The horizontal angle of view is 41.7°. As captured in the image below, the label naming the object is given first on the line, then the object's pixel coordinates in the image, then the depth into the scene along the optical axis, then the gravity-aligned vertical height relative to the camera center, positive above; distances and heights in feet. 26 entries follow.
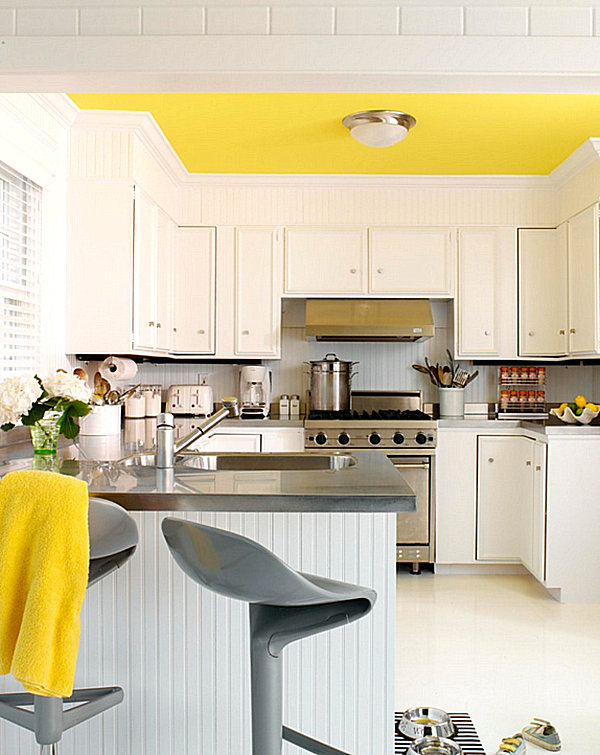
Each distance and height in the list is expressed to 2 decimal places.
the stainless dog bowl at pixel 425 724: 8.91 -3.94
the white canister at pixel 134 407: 15.07 -0.51
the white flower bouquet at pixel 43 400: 7.39 -0.19
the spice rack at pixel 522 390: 17.46 -0.16
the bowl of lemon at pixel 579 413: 14.37 -0.54
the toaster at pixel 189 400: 16.80 -0.41
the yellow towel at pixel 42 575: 5.53 -1.41
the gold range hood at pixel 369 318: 16.38 +1.34
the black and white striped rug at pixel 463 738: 8.61 -4.02
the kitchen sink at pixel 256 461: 8.82 -0.92
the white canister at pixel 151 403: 15.61 -0.44
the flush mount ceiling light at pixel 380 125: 12.56 +4.19
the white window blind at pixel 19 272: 11.21 +1.61
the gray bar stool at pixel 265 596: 5.06 -1.42
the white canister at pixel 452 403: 17.08 -0.45
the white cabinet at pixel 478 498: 15.92 -2.34
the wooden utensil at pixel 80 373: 13.53 +0.13
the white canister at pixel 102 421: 12.27 -0.64
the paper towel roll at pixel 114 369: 14.08 +0.21
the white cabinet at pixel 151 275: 13.66 +1.99
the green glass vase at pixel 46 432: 7.84 -0.52
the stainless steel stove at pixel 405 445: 15.65 -1.26
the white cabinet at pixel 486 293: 16.84 +1.92
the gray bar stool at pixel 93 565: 5.83 -1.43
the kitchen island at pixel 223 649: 6.97 -2.40
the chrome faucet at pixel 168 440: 7.41 -0.57
